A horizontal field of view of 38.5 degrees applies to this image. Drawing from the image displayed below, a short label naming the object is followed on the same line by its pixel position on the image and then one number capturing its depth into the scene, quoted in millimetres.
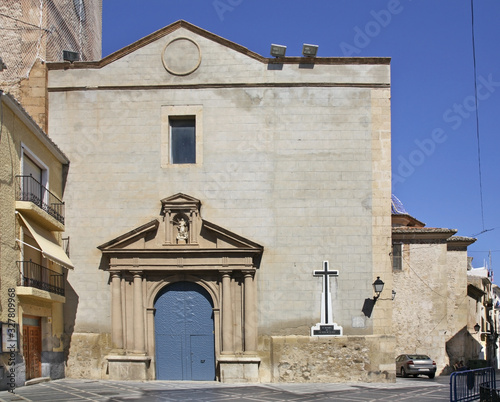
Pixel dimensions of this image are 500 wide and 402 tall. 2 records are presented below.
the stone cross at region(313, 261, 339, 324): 20266
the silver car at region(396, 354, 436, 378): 26328
